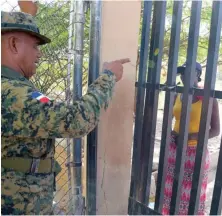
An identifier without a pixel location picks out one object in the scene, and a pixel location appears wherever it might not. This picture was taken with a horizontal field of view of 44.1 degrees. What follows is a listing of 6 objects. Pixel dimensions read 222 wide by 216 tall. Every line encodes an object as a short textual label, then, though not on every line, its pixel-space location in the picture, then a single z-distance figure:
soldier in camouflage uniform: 1.28
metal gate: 1.55
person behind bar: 1.91
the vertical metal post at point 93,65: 1.68
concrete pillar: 1.74
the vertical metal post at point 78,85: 1.68
